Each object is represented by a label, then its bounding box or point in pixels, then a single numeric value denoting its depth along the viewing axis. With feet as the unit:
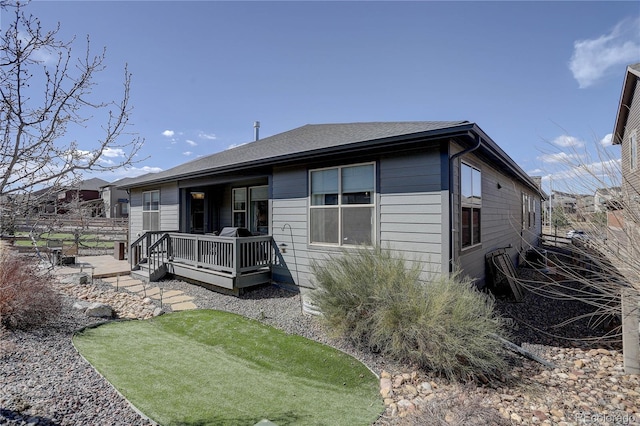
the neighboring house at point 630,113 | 36.94
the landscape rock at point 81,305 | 17.63
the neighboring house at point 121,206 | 92.20
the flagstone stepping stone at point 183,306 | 20.44
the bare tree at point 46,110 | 7.30
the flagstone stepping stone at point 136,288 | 24.92
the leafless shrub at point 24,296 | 13.50
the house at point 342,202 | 17.08
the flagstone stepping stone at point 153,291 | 23.95
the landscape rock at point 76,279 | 26.81
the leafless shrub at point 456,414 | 7.86
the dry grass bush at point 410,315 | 11.38
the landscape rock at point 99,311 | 17.02
